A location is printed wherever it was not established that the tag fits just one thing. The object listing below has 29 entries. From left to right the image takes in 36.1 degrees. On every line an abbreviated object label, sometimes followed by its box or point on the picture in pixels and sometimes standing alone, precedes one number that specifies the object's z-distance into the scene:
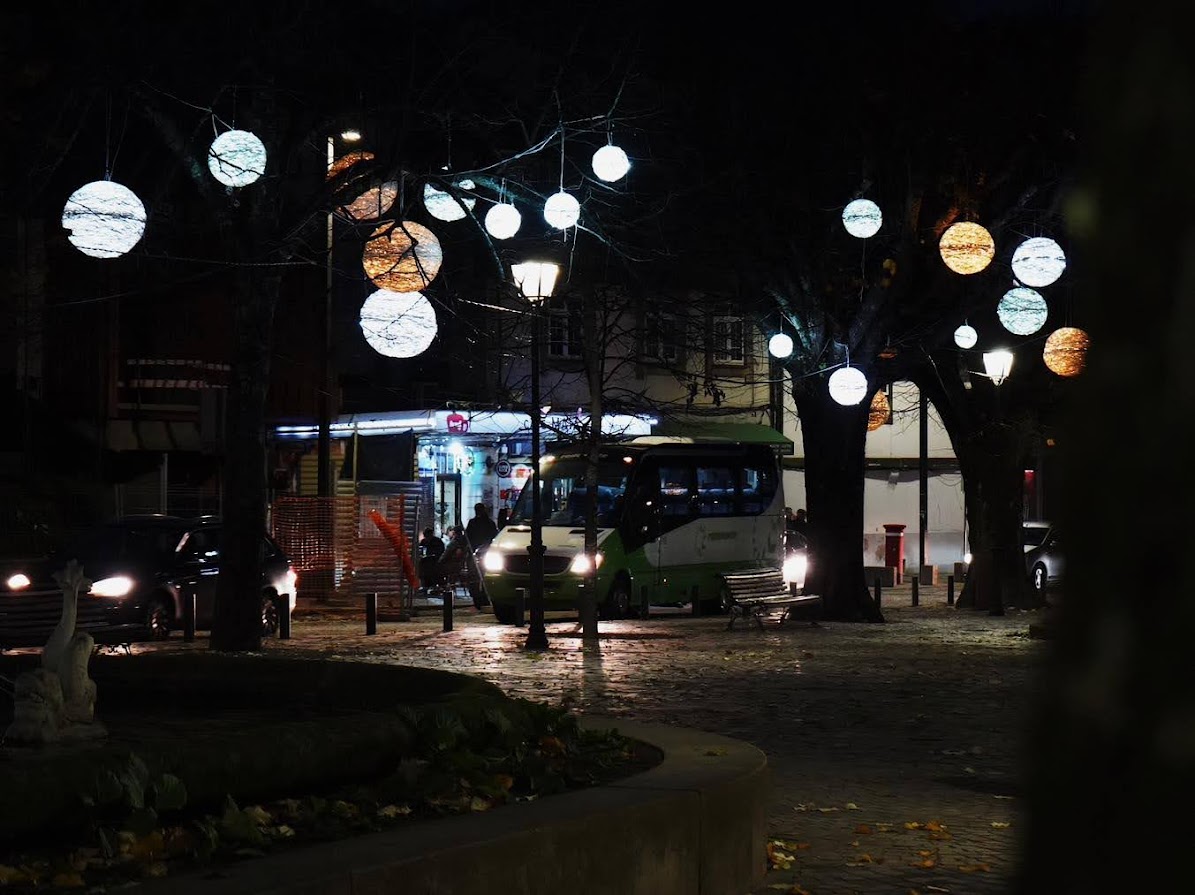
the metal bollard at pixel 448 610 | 26.69
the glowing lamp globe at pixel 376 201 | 20.72
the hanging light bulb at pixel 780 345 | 28.19
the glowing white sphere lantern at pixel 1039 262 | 21.75
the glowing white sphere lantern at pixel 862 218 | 23.50
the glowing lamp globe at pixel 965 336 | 28.00
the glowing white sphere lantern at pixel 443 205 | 19.91
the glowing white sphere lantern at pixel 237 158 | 16.30
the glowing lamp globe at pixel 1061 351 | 24.86
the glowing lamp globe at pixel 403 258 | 18.67
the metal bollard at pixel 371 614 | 25.73
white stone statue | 7.86
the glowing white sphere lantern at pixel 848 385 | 25.56
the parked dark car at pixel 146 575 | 23.22
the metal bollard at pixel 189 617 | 24.36
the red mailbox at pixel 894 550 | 47.83
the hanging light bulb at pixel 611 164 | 19.27
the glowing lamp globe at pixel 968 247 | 22.52
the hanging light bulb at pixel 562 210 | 18.47
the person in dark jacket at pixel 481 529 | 33.94
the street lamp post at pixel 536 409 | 22.03
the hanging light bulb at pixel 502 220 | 20.12
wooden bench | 27.59
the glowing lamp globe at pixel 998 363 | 29.36
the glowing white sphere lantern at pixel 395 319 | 18.88
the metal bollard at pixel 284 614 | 25.19
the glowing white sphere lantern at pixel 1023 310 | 23.30
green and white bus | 31.52
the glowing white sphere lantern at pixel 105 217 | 15.65
